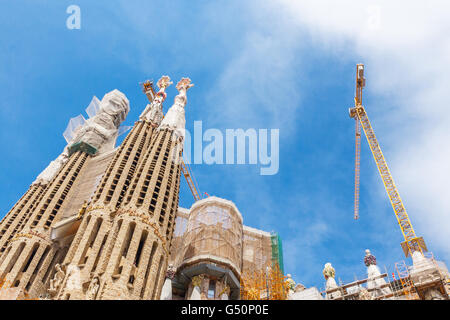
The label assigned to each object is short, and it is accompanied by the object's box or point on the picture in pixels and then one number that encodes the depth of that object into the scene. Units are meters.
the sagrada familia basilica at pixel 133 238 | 36.78
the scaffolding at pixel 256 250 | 51.34
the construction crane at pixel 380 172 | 53.97
